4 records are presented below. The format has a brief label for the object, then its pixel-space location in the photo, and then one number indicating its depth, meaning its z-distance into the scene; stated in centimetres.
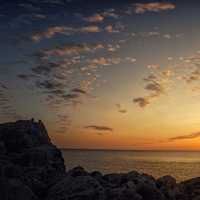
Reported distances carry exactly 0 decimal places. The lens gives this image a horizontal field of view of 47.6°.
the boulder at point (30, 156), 1703
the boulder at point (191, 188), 1906
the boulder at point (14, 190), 1447
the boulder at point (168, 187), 1835
